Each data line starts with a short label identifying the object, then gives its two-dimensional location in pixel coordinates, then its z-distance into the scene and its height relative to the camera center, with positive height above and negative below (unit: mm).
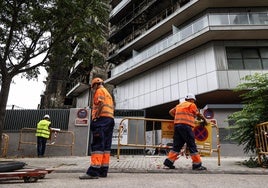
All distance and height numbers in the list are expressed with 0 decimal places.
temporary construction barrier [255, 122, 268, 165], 6117 +227
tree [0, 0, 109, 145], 7738 +4169
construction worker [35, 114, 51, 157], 10805 +486
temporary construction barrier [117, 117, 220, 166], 7102 +313
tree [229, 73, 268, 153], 6859 +1000
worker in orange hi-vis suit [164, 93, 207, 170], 5309 +355
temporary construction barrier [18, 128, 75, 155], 12617 +475
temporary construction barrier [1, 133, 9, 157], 12059 +116
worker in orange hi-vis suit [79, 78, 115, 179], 4102 +321
